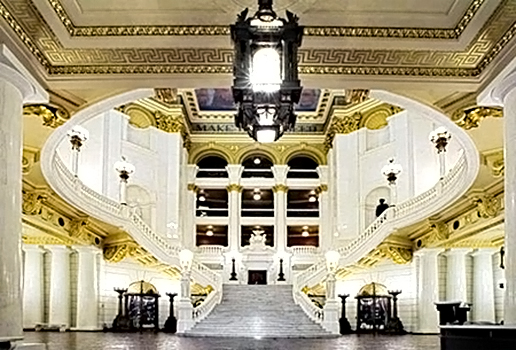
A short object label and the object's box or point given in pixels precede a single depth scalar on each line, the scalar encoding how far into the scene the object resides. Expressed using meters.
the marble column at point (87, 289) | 22.58
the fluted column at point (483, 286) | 22.22
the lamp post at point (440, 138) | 19.27
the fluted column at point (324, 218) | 29.33
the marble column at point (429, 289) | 22.89
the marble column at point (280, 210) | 29.81
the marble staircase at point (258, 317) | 20.17
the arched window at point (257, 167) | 30.72
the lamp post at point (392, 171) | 23.41
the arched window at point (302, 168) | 30.69
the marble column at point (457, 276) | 22.45
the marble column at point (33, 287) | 22.48
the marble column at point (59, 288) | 22.33
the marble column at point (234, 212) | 29.69
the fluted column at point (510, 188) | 7.64
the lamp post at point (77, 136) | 18.38
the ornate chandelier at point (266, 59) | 4.68
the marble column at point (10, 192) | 7.38
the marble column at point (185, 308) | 20.77
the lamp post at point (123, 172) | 23.52
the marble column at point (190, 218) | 29.36
